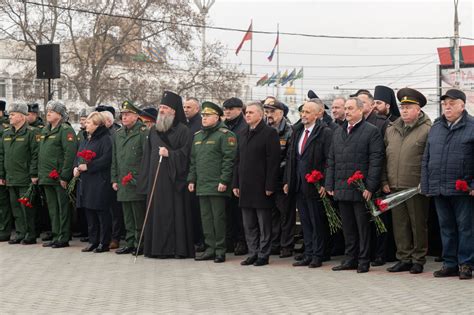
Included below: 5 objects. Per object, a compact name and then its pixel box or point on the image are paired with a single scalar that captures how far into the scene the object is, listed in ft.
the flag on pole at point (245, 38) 183.01
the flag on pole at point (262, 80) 227.40
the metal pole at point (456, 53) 130.00
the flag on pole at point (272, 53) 219.00
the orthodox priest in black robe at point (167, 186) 39.58
